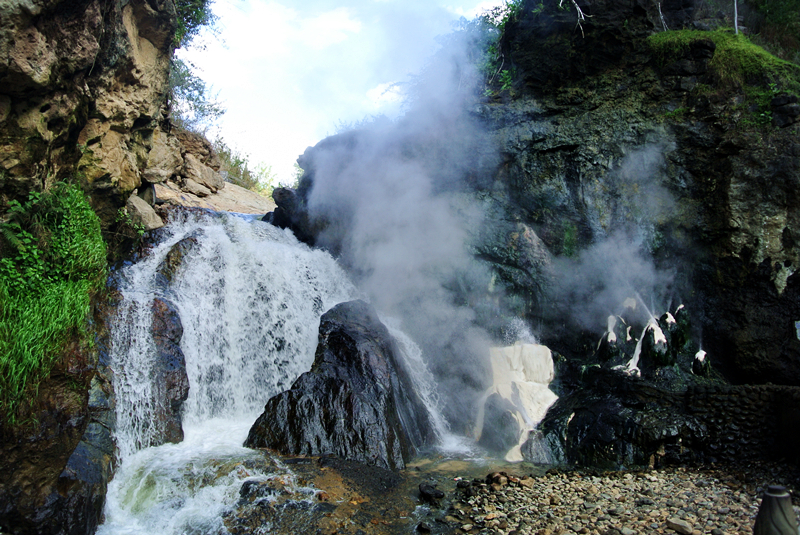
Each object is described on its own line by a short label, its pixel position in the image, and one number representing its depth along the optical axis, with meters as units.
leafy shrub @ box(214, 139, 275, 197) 18.47
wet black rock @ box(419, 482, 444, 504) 4.27
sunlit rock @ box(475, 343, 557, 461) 6.25
